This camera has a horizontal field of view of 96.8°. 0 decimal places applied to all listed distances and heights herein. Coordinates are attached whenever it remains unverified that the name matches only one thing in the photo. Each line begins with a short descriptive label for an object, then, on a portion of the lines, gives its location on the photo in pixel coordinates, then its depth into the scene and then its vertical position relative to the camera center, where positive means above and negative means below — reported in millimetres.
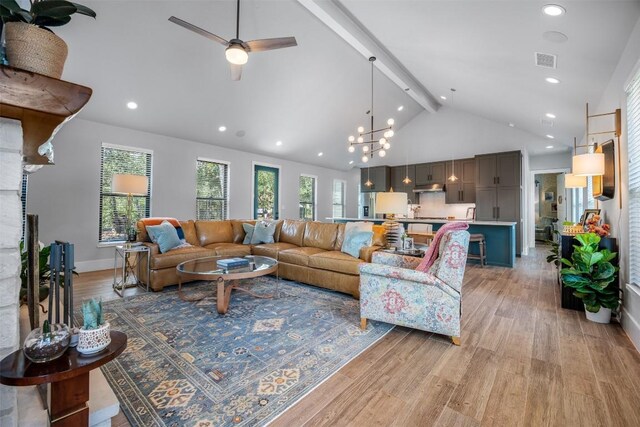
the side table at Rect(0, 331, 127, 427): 855 -511
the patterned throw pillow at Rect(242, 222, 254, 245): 5141 -301
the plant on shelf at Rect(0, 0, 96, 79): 867 +557
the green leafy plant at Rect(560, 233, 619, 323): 2797 -618
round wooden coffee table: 2979 -623
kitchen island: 5781 -511
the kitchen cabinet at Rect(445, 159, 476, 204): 7891 +959
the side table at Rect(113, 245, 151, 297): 3889 -785
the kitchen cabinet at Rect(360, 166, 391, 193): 9414 +1306
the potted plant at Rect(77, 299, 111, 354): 1021 -428
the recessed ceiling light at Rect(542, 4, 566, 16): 2281 +1694
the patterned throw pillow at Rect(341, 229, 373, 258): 3946 -359
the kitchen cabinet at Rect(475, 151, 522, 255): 7017 +735
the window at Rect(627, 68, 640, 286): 2441 +373
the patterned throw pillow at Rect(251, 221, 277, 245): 5086 -312
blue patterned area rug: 1651 -1083
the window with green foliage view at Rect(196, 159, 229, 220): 6559 +606
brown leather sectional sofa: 3791 -535
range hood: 8328 +845
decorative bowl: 937 -441
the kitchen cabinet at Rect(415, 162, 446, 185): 8438 +1321
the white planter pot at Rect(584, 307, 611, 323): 2898 -1012
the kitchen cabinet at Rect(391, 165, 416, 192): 9055 +1290
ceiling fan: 2719 +1701
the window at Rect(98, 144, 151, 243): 5242 +365
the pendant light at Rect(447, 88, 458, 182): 7607 +1222
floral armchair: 2381 -662
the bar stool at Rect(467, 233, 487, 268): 5824 -625
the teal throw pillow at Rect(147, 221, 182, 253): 4051 -297
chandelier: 4723 +2002
